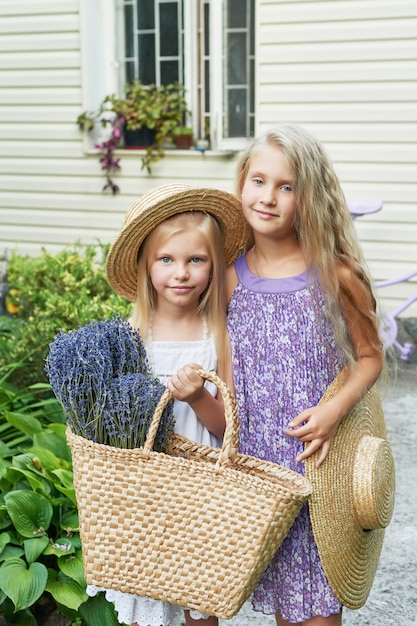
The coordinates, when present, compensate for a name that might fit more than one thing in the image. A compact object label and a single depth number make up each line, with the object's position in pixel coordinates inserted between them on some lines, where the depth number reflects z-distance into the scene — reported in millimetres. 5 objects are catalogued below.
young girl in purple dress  2100
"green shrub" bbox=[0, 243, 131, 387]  4316
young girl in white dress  2148
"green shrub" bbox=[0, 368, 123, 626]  2691
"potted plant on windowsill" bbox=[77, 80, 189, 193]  6441
